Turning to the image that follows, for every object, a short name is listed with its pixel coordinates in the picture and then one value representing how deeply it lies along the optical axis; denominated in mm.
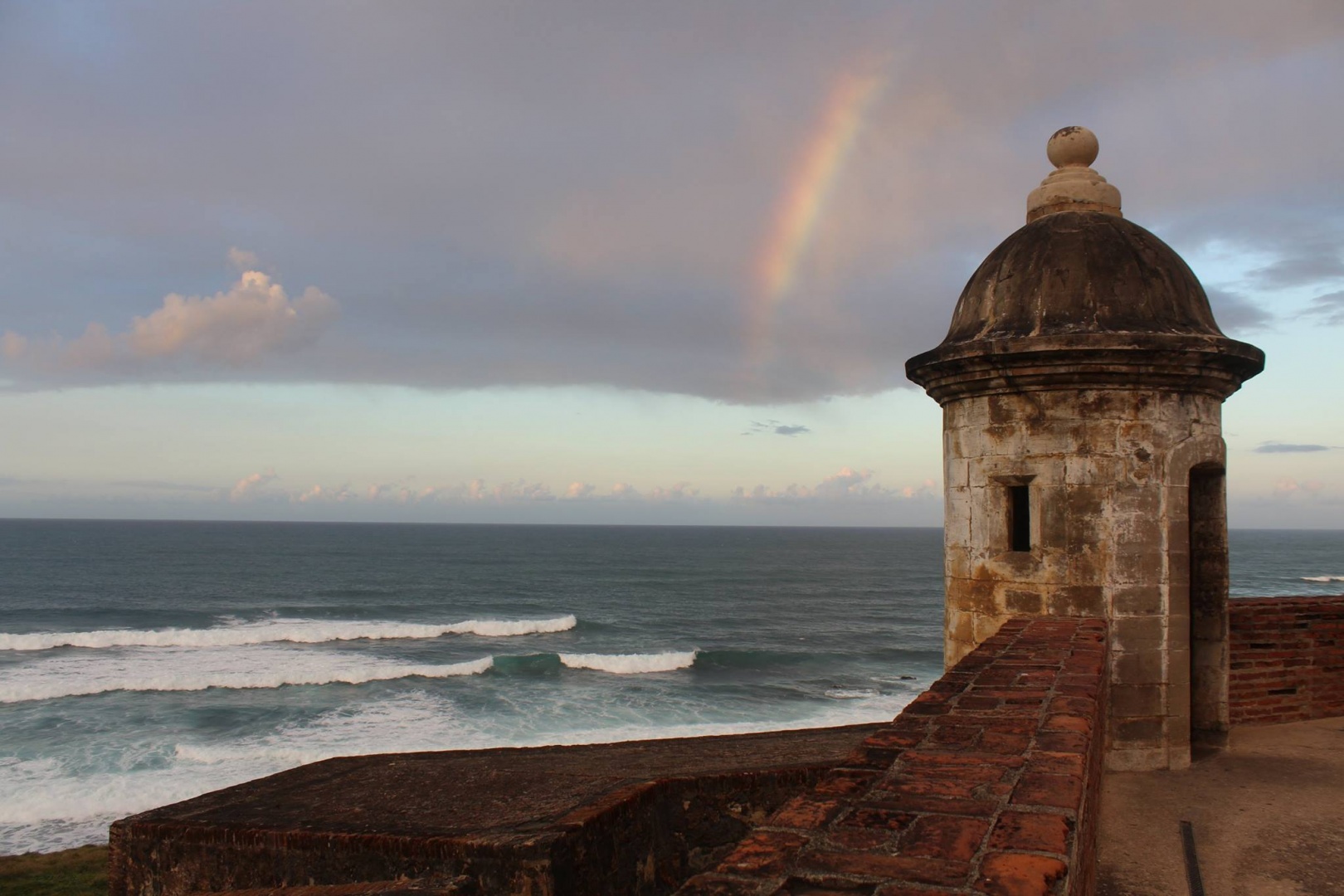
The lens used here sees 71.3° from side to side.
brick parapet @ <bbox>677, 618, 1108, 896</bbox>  1682
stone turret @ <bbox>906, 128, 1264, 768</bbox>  5102
